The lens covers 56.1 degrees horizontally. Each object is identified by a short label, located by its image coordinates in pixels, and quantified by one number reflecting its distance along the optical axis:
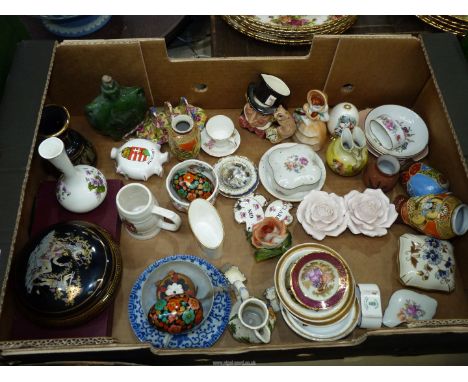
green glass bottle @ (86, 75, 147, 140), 1.22
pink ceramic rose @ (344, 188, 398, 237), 1.22
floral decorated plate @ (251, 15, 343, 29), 1.47
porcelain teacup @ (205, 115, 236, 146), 1.33
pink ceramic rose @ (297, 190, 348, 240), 1.21
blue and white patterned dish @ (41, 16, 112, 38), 1.47
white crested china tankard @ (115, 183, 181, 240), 1.12
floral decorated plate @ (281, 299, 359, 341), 1.08
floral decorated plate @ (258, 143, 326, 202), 1.27
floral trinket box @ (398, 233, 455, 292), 1.15
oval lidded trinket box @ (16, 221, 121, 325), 1.01
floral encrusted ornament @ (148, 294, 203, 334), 1.02
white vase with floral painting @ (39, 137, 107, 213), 1.15
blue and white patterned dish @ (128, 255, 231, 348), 1.08
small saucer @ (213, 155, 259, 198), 1.28
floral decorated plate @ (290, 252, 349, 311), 1.05
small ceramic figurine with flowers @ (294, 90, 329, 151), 1.28
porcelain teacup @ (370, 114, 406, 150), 1.32
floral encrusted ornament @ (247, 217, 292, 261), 1.15
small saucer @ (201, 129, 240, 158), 1.35
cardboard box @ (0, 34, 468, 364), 0.95
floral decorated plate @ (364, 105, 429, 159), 1.31
